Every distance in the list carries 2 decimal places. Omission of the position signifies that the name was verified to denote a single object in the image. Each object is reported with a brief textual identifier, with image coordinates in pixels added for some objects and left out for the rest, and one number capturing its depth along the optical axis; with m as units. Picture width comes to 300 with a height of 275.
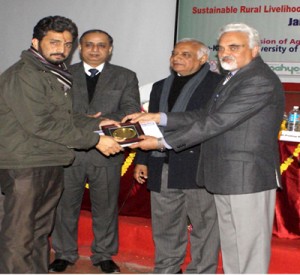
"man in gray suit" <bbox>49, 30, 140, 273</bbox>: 3.73
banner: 5.90
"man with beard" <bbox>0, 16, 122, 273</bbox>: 2.84
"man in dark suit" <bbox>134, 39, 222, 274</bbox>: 3.43
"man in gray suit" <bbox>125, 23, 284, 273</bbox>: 2.80
